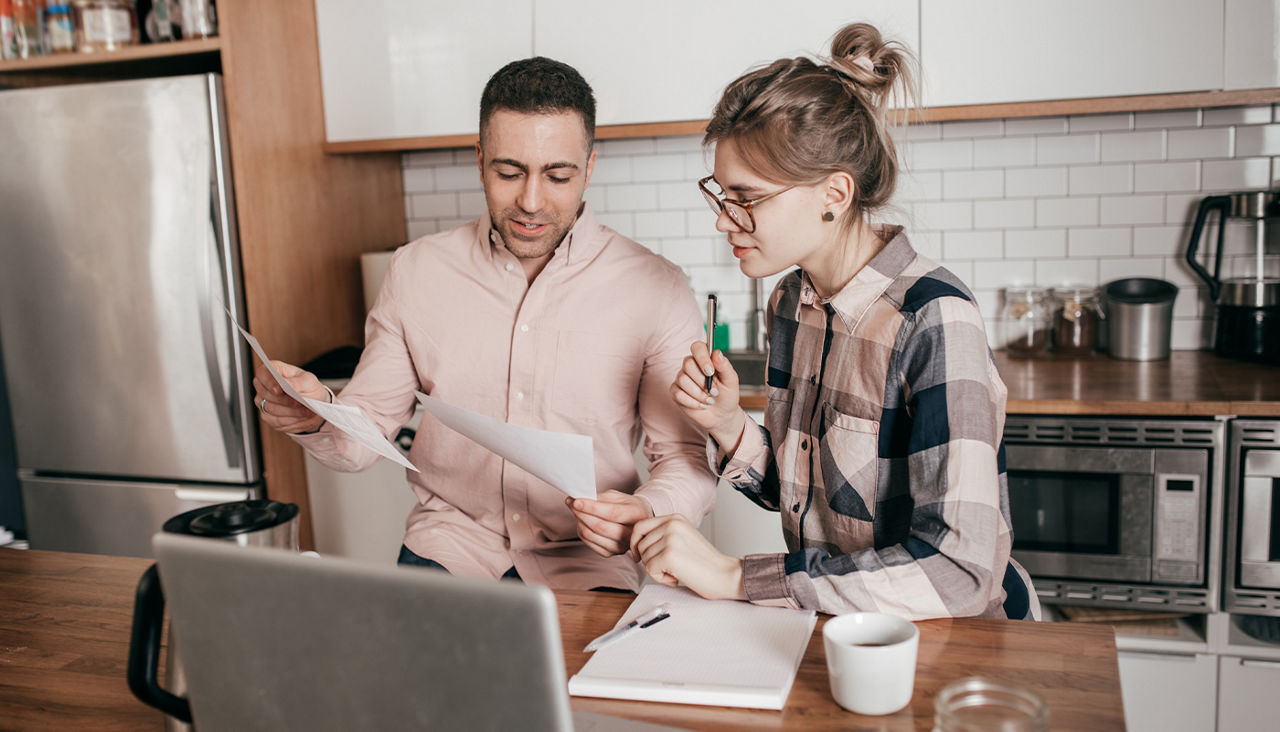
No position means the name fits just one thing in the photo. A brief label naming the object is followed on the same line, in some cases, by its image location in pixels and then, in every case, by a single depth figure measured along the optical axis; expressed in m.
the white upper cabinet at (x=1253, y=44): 2.41
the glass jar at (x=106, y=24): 2.81
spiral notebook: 0.99
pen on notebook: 1.11
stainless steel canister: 2.68
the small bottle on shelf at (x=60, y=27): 2.87
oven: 2.19
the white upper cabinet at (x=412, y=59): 2.83
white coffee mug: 0.92
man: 1.77
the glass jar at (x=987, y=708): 0.80
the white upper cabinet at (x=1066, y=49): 2.46
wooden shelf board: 2.71
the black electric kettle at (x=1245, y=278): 2.58
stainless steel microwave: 2.24
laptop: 0.66
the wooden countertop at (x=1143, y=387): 2.20
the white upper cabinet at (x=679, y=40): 2.63
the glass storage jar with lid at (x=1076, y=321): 2.78
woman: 1.17
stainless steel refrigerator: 2.71
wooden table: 0.96
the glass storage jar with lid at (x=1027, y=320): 2.86
